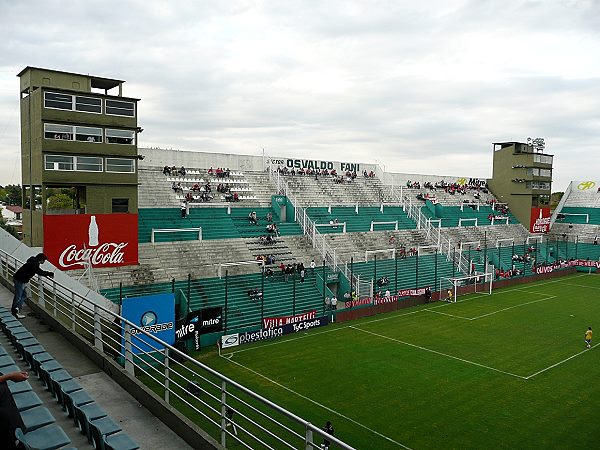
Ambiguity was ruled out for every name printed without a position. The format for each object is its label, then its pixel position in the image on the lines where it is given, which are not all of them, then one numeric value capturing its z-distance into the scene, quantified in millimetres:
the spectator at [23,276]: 12195
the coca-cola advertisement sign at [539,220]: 72188
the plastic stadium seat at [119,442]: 6375
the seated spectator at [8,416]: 5590
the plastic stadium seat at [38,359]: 9089
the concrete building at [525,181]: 71812
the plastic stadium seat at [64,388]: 7908
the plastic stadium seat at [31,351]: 9500
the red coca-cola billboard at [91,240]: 28938
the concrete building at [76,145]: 28562
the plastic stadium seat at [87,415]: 6996
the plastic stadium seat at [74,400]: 7500
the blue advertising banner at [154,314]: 21484
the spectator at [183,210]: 40375
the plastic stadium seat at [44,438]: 6035
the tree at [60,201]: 67400
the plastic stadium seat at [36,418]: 6605
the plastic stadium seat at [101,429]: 6574
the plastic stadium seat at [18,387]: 7685
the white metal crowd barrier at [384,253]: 44353
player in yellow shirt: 28536
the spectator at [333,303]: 34875
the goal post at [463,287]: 42656
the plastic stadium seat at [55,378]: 8289
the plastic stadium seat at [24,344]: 9898
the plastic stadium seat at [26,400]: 7184
